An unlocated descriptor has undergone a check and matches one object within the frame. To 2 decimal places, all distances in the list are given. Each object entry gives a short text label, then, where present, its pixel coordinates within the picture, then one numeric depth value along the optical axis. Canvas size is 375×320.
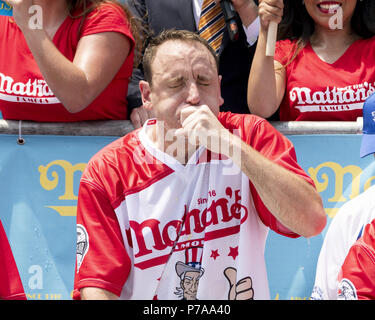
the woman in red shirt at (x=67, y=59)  6.82
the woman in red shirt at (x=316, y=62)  7.43
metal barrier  7.05
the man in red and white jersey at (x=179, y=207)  5.64
